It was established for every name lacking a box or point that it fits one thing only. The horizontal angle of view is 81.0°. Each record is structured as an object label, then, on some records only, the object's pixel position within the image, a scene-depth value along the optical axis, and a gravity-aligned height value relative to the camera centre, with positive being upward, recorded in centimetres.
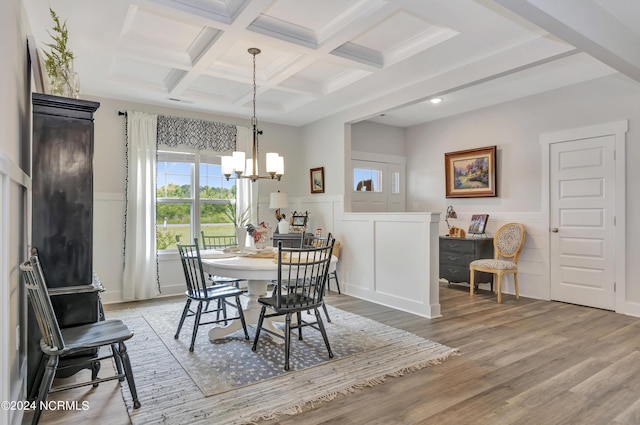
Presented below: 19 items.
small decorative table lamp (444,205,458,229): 588 +0
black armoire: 237 +3
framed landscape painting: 543 +63
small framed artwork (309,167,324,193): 572 +54
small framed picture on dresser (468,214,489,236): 547 -15
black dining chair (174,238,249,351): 310 -69
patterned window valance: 509 +113
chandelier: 346 +47
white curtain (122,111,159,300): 478 -1
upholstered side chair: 473 -57
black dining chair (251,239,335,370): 275 -68
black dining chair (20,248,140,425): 185 -70
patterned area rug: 217 -112
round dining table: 290 -44
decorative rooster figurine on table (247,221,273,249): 362 -20
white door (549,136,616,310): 431 -8
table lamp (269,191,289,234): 543 +14
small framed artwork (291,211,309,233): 573 -11
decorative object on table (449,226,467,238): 571 -29
